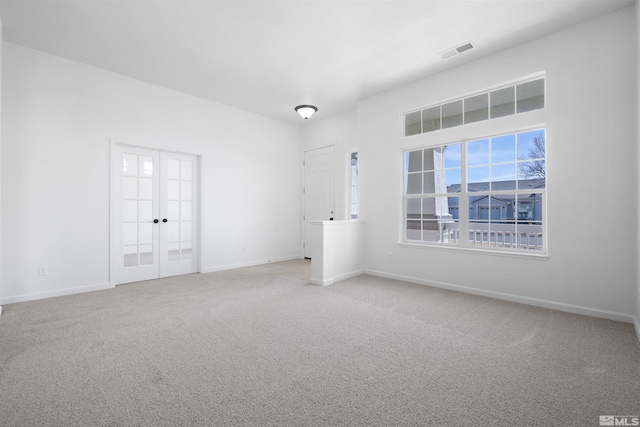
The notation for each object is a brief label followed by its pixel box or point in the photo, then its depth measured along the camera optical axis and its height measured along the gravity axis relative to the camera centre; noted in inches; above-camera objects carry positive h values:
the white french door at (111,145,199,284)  174.9 +0.8
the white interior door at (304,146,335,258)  251.0 +24.6
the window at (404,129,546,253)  140.6 +12.1
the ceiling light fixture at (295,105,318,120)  208.2 +75.5
